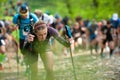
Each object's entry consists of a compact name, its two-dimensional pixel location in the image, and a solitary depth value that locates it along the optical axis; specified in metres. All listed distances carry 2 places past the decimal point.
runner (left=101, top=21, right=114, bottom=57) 23.66
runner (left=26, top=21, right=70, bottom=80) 11.36
